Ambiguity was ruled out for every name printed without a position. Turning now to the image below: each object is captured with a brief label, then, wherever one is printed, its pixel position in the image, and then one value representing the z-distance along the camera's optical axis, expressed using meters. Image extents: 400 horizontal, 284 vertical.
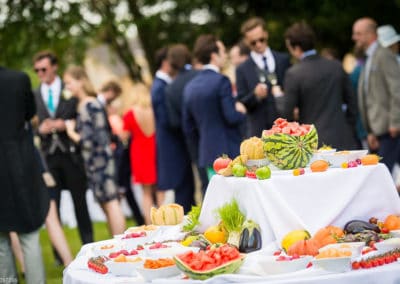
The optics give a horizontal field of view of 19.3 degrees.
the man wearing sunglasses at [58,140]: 10.74
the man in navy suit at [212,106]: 10.21
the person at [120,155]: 13.98
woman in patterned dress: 10.76
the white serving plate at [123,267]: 6.21
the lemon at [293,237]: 6.25
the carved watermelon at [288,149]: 6.86
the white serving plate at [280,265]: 5.87
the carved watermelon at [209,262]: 5.82
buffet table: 6.49
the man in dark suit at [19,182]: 8.61
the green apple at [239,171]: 6.78
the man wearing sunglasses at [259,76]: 10.60
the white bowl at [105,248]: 6.74
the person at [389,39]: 11.58
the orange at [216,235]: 6.65
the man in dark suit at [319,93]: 9.86
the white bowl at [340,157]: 7.02
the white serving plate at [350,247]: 6.00
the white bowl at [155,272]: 5.94
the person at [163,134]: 12.13
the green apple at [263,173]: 6.55
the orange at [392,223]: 6.63
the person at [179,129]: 11.60
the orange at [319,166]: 6.72
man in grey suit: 10.86
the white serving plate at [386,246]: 6.14
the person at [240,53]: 12.22
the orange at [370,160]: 6.83
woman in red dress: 13.61
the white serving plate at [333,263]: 5.81
